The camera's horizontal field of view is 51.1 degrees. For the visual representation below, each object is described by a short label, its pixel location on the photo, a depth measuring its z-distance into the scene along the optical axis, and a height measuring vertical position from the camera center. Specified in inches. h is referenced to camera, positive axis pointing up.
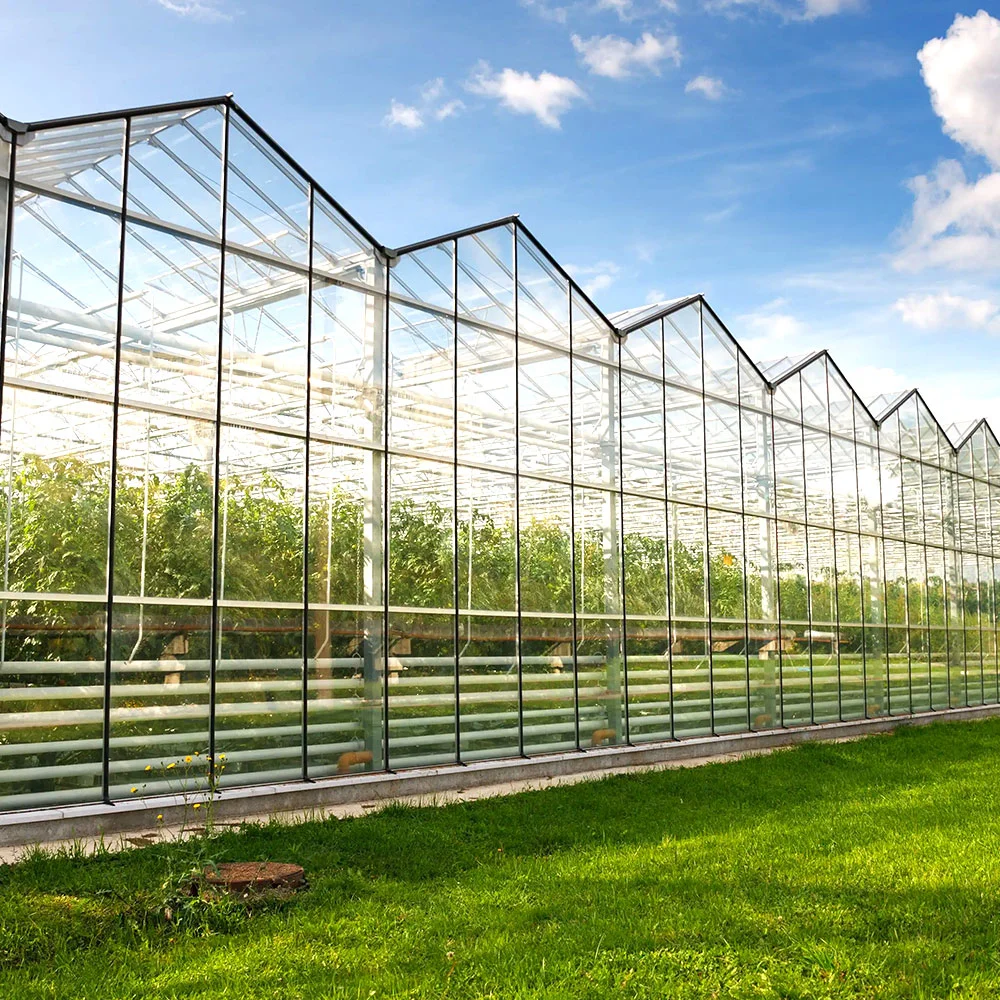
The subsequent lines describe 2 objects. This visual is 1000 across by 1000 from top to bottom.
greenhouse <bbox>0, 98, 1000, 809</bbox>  365.4 +55.0
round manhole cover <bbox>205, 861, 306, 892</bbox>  268.1 -67.4
